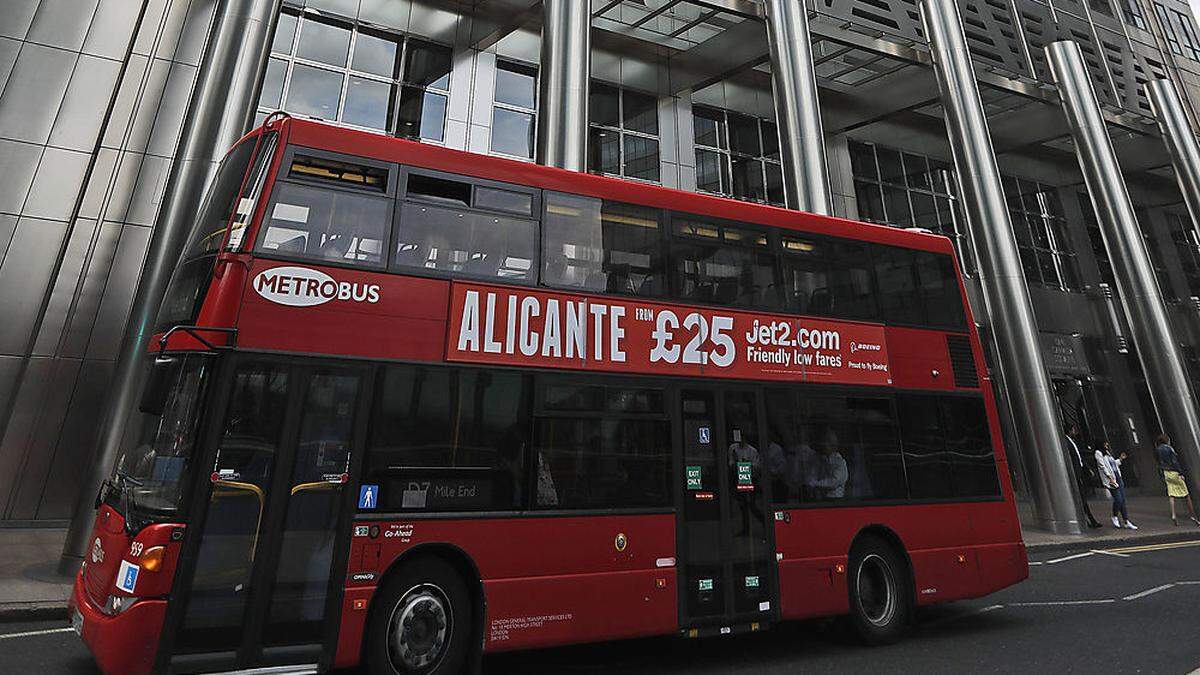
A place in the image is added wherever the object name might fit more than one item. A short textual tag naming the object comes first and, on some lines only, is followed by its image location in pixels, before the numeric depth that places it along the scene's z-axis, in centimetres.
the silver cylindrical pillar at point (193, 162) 825
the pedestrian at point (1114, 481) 1450
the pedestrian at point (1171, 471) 1470
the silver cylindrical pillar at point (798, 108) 1409
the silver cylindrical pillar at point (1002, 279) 1434
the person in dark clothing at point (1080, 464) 1416
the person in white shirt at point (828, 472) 617
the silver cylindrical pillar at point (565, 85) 1202
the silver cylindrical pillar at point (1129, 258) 1695
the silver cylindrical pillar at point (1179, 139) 2127
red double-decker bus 409
